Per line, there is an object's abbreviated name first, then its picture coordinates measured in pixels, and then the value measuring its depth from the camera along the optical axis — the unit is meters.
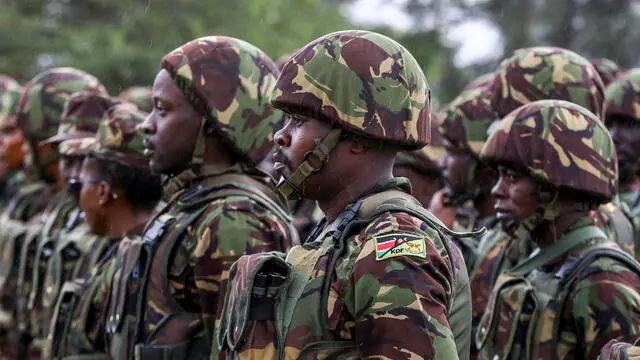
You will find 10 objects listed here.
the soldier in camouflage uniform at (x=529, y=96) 11.65
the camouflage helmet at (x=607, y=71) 18.67
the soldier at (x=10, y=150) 21.86
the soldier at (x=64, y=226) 14.16
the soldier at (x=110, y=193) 11.73
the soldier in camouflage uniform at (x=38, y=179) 17.31
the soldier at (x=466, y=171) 14.48
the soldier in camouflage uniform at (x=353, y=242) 6.14
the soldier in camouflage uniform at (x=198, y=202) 9.29
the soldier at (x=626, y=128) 15.81
